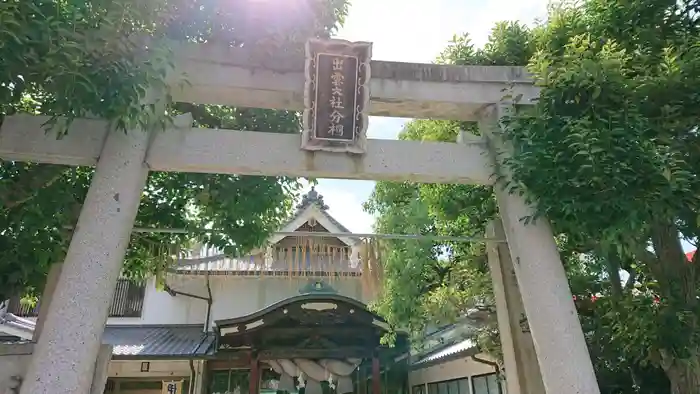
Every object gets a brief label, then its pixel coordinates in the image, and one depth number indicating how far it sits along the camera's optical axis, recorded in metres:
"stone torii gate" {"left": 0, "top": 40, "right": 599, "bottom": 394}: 3.76
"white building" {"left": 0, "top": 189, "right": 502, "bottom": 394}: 10.71
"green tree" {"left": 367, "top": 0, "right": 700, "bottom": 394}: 4.07
